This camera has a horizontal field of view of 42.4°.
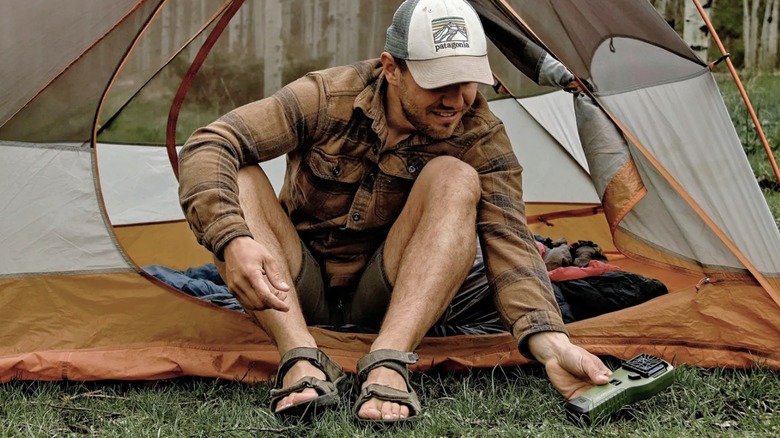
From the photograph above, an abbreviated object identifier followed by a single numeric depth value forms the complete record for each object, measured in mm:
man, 2135
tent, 2475
